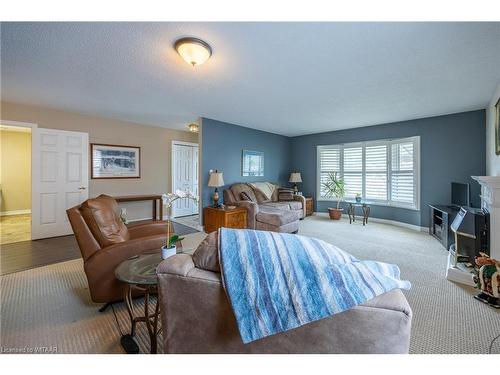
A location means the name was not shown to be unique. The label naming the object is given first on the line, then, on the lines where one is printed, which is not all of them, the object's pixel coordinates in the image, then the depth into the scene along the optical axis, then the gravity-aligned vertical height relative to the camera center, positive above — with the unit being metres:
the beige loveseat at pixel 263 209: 3.99 -0.47
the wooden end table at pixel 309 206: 6.18 -0.56
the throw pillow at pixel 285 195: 5.69 -0.22
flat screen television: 3.51 -0.12
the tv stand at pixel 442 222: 3.41 -0.61
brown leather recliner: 1.79 -0.52
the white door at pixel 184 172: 5.78 +0.39
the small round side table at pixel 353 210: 5.20 -0.56
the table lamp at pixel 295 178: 6.43 +0.25
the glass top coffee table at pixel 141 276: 1.35 -0.59
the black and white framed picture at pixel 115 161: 4.57 +0.54
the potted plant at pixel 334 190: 5.64 -0.09
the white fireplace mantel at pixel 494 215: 2.34 -0.30
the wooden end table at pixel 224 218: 3.96 -0.60
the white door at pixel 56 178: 3.80 +0.14
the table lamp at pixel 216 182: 4.34 +0.08
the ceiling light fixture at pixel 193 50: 1.92 +1.24
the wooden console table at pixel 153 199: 4.62 -0.30
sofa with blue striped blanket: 0.83 -0.45
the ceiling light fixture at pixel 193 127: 4.88 +1.34
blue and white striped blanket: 0.84 -0.39
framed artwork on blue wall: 5.46 +0.60
